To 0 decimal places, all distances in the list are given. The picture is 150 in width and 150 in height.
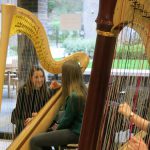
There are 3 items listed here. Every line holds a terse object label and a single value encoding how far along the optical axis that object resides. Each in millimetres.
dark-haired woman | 2488
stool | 2180
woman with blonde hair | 2176
